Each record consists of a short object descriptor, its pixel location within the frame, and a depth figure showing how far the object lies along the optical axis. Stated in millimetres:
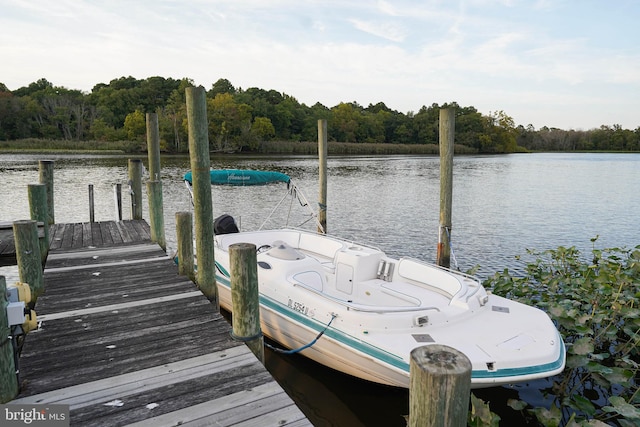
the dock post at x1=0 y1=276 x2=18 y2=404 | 2805
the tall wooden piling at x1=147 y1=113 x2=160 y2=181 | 8930
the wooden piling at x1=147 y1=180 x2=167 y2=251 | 7434
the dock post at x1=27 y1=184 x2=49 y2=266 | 6203
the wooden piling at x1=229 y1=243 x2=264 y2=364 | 3920
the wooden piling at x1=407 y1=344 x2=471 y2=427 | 1904
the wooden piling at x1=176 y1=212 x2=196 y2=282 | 5641
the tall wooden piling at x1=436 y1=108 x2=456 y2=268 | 7848
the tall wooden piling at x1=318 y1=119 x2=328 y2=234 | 11031
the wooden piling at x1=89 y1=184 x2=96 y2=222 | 10965
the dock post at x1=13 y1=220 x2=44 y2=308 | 4711
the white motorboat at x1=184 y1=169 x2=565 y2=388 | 4258
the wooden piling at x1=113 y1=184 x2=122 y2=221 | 10927
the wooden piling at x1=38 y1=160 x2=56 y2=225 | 8398
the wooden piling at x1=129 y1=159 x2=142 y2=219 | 9945
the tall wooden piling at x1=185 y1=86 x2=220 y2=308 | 5035
